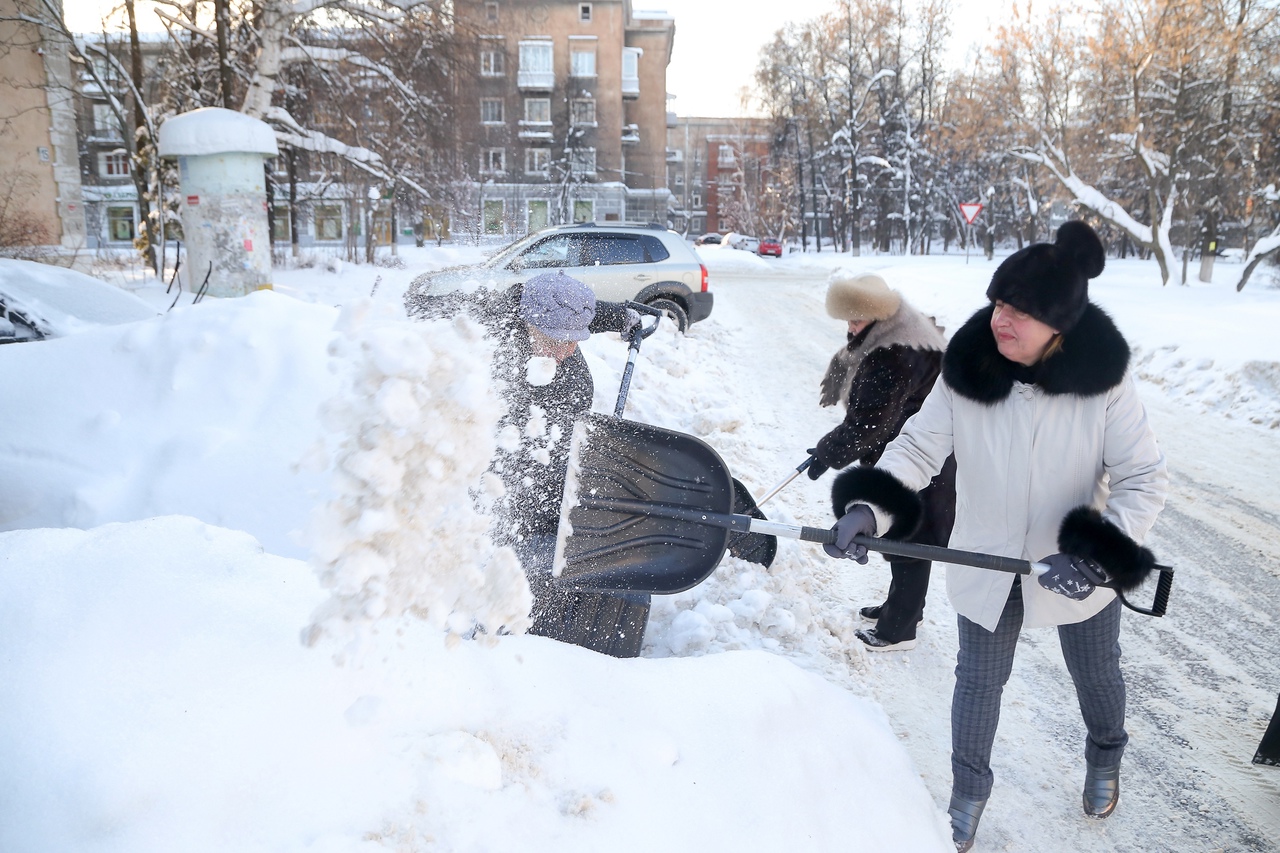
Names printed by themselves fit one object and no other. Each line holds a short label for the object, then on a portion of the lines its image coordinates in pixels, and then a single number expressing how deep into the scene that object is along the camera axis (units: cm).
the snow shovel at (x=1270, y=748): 267
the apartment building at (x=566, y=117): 4250
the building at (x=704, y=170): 6800
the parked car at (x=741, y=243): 4247
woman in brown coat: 338
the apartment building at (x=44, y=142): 1666
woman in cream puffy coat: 219
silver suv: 993
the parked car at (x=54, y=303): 628
